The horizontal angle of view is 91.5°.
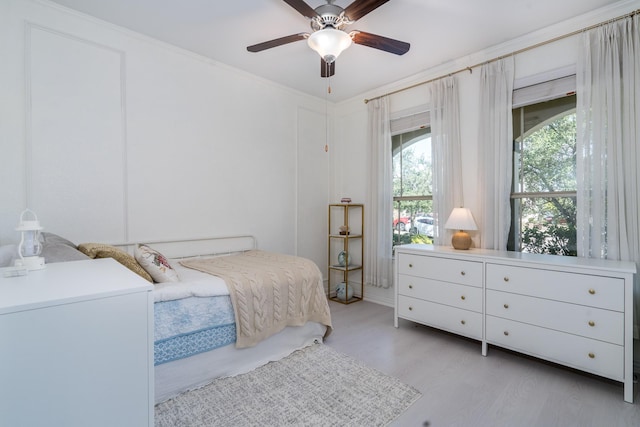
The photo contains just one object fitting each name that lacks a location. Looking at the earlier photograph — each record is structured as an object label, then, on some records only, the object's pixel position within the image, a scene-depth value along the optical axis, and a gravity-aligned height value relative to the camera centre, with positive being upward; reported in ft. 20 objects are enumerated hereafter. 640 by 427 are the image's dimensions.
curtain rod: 7.58 +4.63
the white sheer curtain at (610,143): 7.34 +1.58
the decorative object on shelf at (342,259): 13.79 -2.20
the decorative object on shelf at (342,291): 13.46 -3.56
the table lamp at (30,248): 4.28 -0.50
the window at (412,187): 11.95 +0.86
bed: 6.27 -2.39
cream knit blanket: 7.31 -2.11
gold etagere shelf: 13.52 -1.96
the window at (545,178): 8.67 +0.87
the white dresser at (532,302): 6.45 -2.35
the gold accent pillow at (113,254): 6.13 -0.86
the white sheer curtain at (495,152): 9.36 +1.70
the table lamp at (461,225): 9.34 -0.51
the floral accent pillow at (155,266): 6.88 -1.24
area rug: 5.72 -3.85
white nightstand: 2.94 -1.46
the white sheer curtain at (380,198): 12.67 +0.46
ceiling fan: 6.46 +3.97
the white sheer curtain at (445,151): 10.52 +2.00
